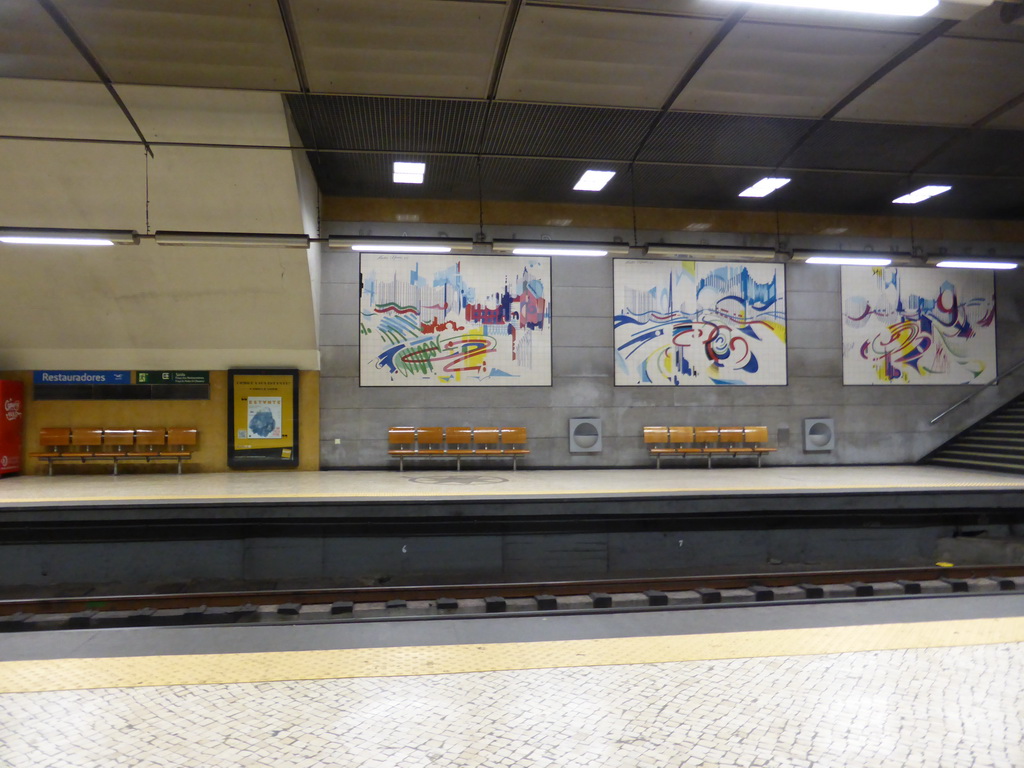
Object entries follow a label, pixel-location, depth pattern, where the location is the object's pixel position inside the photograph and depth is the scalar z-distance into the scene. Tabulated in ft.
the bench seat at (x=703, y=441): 32.99
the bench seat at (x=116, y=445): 29.63
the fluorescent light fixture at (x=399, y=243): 23.62
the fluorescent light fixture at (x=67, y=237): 21.42
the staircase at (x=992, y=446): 31.09
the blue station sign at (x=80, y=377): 30.45
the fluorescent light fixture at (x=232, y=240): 22.53
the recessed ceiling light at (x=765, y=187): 30.27
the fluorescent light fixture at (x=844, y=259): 25.84
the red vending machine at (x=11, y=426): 28.73
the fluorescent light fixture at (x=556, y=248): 24.10
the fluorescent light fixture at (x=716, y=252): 24.97
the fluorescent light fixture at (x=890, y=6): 10.07
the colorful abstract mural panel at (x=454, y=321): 32.50
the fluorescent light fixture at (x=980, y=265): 27.30
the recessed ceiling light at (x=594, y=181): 29.43
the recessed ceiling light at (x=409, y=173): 28.12
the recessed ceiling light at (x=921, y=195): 31.39
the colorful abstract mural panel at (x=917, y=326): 35.86
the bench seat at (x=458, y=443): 31.35
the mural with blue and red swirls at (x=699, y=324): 34.22
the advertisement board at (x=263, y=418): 31.14
